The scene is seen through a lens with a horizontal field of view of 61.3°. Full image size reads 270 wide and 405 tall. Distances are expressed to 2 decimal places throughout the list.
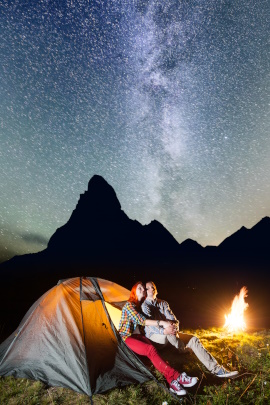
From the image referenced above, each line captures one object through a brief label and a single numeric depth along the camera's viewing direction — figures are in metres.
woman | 4.22
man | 4.71
